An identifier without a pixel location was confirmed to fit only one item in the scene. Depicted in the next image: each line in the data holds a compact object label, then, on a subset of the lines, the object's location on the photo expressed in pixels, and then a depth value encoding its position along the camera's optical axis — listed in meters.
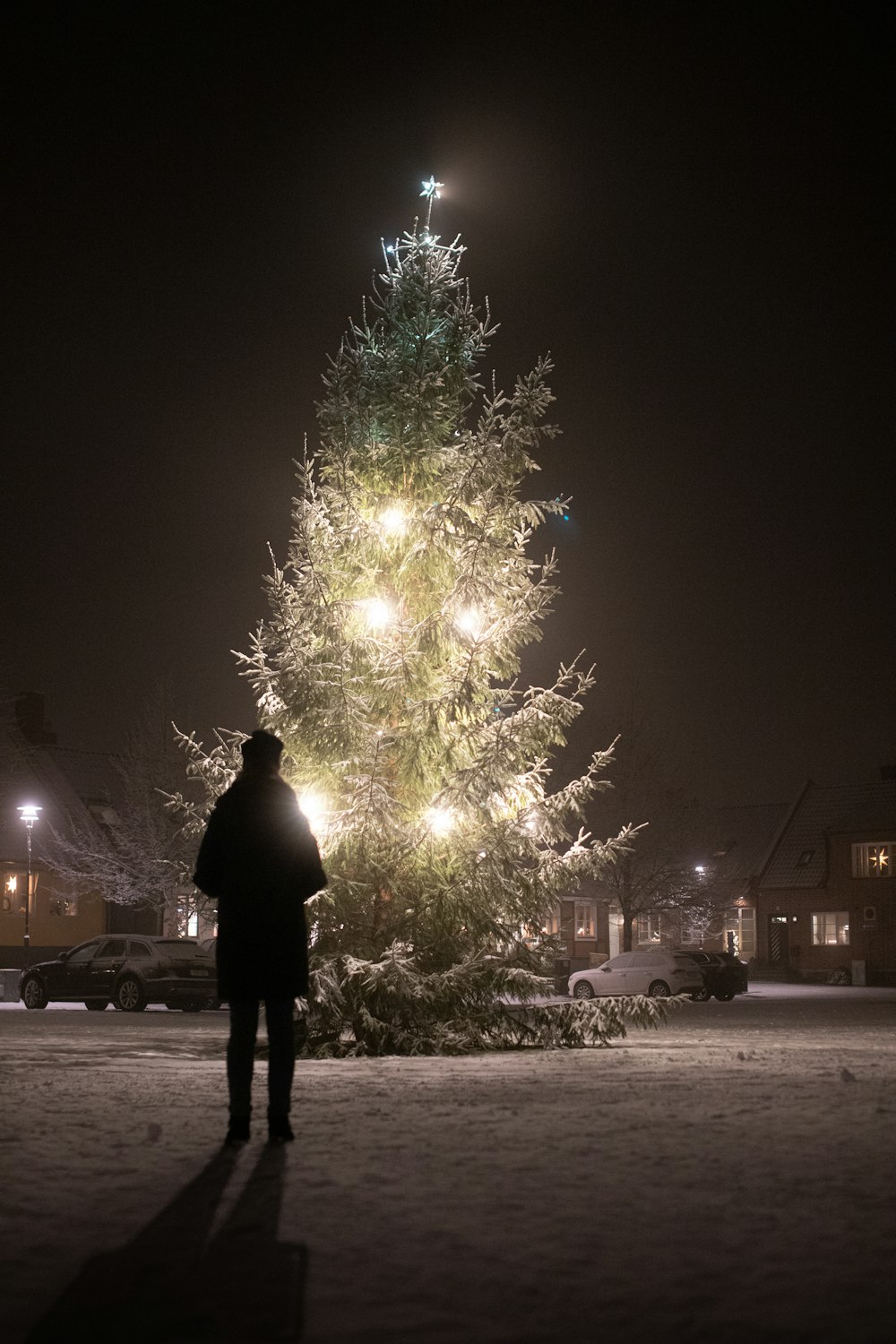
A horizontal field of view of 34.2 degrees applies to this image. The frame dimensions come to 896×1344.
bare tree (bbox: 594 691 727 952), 48.56
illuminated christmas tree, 15.28
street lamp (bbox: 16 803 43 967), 38.59
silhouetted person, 7.16
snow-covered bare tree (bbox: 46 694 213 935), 44.09
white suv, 37.09
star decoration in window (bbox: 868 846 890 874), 58.26
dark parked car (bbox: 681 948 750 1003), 38.16
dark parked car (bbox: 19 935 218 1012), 29.02
